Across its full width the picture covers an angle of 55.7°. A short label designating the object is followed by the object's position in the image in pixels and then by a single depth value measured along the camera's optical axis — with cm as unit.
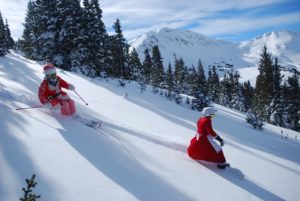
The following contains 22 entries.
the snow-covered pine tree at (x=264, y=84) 3972
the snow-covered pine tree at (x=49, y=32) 2498
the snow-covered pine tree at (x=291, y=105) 3723
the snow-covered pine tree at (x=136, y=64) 5073
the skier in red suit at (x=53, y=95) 689
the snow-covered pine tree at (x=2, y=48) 1738
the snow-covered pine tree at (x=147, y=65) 5816
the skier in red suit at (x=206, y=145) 615
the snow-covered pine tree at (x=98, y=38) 2722
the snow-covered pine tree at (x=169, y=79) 4148
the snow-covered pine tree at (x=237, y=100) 5355
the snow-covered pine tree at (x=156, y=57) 6480
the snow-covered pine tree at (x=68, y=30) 2497
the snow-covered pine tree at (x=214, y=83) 5994
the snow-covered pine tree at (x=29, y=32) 2777
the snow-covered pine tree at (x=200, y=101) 1804
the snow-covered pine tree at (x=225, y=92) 5859
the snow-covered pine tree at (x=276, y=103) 3565
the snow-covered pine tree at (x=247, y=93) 5875
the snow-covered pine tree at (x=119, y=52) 3678
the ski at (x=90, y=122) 661
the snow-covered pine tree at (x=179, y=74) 5173
